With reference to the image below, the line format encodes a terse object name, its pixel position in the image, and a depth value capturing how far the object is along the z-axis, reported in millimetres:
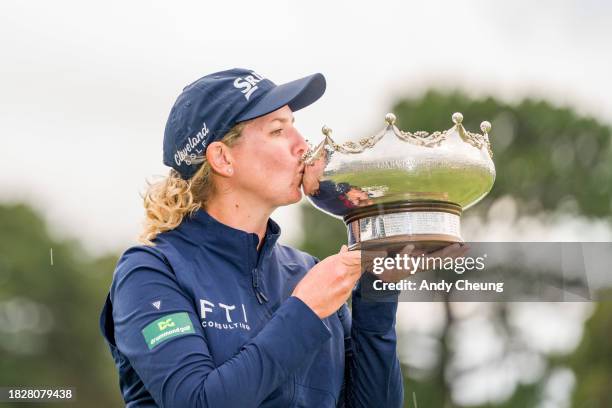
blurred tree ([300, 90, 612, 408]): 20797
